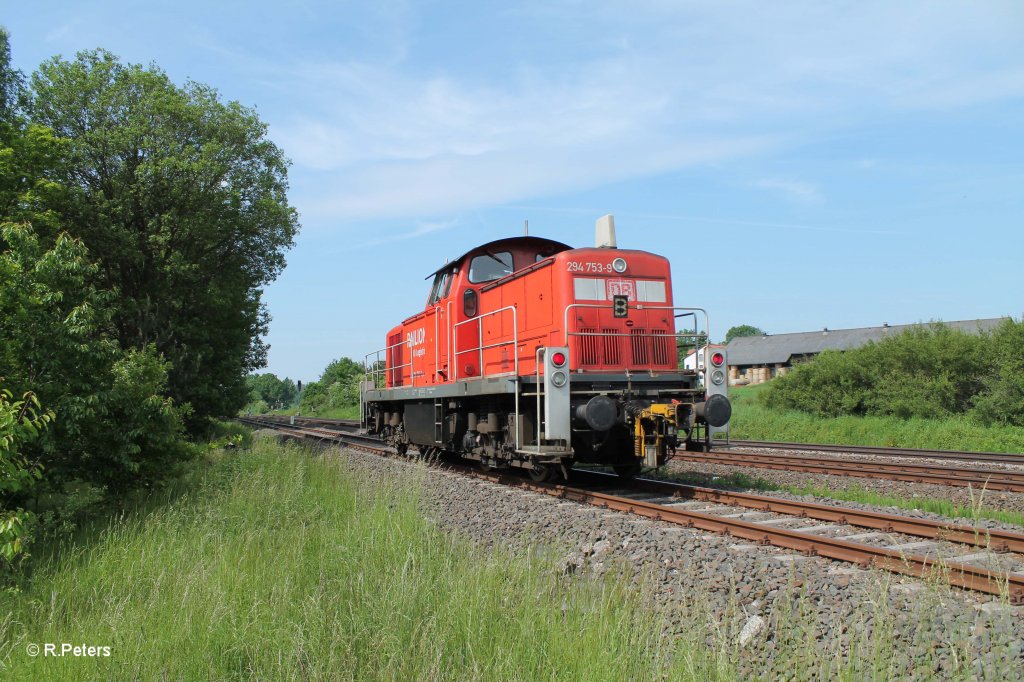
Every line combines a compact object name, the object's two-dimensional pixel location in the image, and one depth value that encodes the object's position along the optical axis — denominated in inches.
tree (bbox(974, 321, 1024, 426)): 750.5
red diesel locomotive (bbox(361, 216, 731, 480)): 342.6
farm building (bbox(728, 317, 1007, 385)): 2299.5
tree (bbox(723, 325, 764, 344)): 5103.3
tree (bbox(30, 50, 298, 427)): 722.2
